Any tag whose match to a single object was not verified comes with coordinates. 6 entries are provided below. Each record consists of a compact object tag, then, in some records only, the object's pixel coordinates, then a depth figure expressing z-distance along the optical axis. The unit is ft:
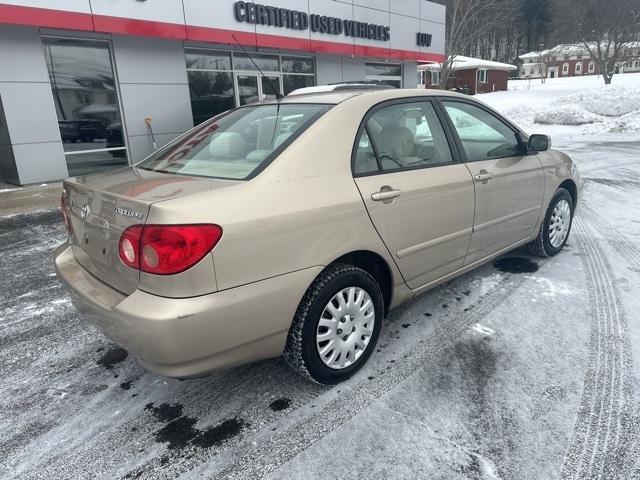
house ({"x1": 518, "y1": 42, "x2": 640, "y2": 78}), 167.73
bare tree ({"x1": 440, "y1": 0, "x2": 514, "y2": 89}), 69.28
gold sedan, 6.70
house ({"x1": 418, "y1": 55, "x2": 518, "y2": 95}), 140.26
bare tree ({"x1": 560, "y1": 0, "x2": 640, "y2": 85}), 123.13
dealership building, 28.68
